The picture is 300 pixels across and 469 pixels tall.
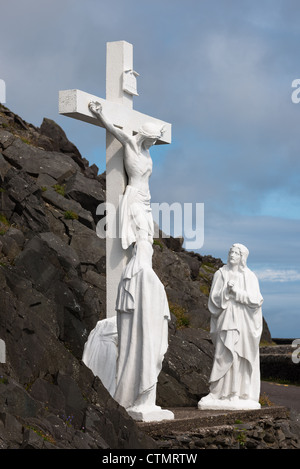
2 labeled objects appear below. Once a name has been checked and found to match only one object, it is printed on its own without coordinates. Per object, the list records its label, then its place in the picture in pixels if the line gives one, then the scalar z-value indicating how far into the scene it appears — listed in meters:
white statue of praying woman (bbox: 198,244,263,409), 11.81
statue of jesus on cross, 9.60
